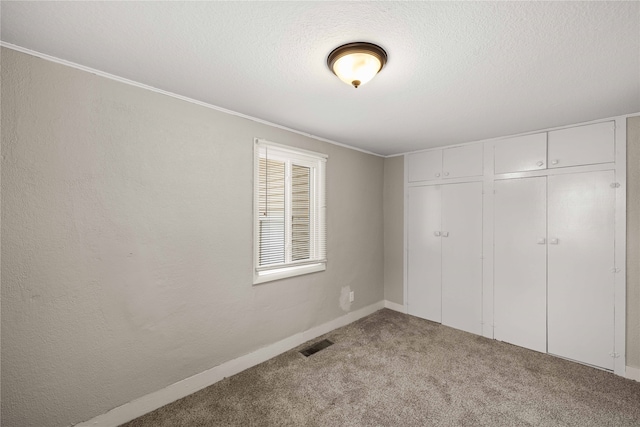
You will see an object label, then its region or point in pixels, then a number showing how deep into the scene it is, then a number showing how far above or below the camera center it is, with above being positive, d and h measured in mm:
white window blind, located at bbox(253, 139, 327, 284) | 2818 +46
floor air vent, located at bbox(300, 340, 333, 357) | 2919 -1459
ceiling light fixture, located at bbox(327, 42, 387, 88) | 1506 +894
